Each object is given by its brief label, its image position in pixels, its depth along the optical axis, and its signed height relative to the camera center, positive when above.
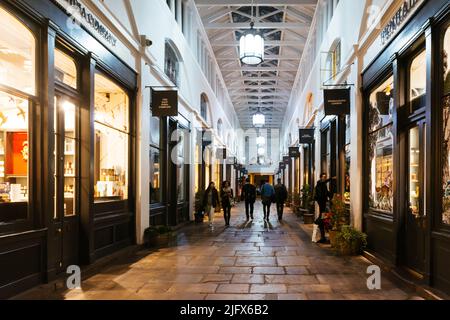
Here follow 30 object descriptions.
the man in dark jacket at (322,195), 10.95 -0.64
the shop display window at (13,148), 5.57 +0.31
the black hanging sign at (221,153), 24.00 +0.88
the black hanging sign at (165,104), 10.49 +1.55
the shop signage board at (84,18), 6.46 +2.40
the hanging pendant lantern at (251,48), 13.59 +3.70
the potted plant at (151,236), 9.97 -1.46
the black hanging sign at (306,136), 17.11 +1.26
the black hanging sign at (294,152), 22.38 +0.85
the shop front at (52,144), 5.45 +0.39
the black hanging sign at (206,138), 19.29 +1.44
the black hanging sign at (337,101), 10.25 +1.54
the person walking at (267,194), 16.95 -0.94
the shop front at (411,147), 5.40 +0.32
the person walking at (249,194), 16.95 -0.93
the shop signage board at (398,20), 6.40 +2.30
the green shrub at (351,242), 8.82 -1.45
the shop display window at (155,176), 11.23 -0.15
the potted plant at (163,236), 10.01 -1.47
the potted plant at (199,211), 16.34 -1.50
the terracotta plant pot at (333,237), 9.27 -1.44
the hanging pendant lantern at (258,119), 26.66 +3.00
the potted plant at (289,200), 26.08 -1.87
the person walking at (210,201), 15.42 -1.08
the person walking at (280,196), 17.61 -1.06
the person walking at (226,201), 15.58 -1.09
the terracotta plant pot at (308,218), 15.59 -1.71
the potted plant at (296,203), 19.55 -1.52
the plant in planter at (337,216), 9.52 -1.01
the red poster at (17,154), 5.80 +0.23
